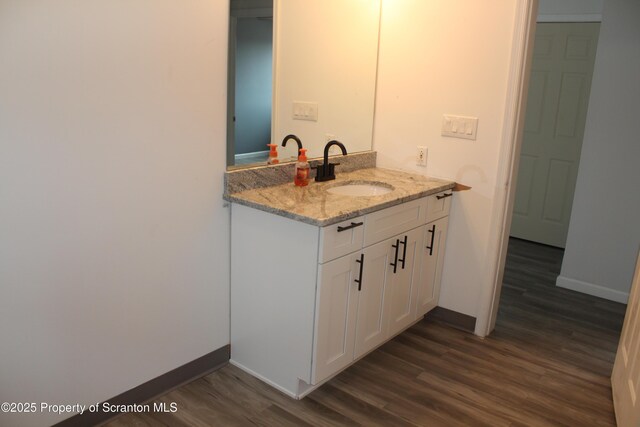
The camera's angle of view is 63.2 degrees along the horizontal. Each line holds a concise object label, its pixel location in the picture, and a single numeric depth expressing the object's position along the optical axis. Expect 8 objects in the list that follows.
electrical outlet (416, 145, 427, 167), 2.96
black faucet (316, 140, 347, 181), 2.69
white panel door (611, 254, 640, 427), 2.02
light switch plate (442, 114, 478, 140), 2.77
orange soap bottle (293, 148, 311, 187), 2.53
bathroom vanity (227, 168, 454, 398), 2.12
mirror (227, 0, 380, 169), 2.33
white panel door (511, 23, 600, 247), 4.32
